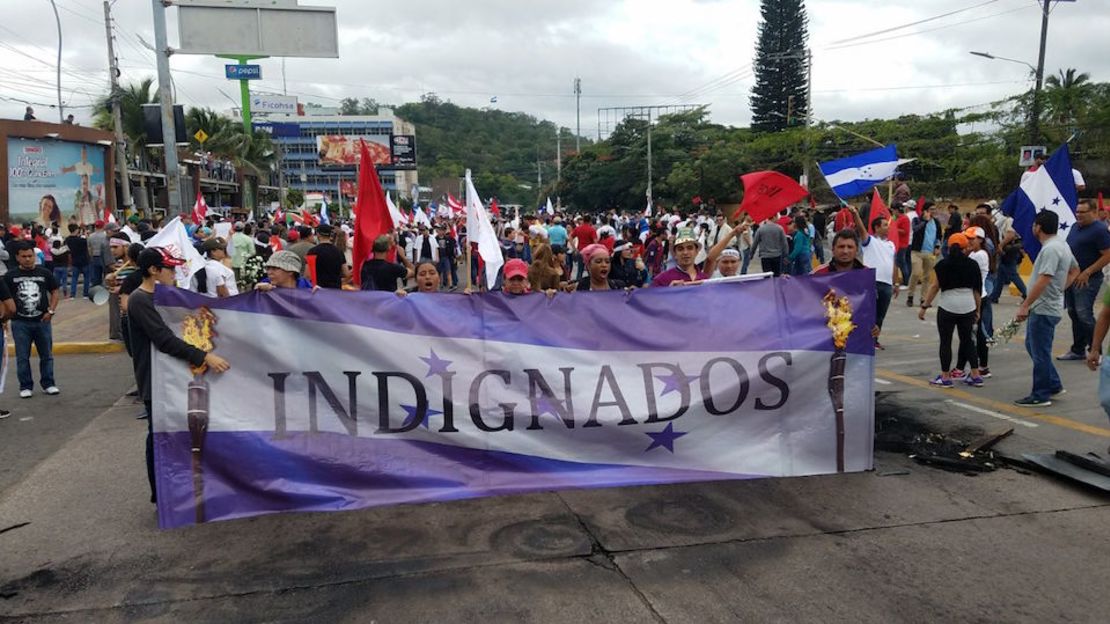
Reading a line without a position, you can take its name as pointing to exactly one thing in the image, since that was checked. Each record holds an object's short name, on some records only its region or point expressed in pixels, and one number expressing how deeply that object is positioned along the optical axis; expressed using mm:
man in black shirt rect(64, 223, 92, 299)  16828
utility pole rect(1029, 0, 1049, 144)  25703
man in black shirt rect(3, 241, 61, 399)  7953
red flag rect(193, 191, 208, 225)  18909
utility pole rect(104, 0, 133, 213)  28719
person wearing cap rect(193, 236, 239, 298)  8602
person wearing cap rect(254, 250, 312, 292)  5344
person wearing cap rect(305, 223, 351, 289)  8625
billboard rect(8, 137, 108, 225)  28094
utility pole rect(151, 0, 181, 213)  14117
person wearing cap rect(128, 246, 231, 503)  4441
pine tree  66375
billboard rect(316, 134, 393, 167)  92438
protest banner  4523
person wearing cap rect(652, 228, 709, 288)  6230
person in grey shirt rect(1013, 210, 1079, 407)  6715
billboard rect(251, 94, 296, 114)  110250
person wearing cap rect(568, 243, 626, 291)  6641
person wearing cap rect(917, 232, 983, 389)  7184
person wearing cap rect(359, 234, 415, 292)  7562
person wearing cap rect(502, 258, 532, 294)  5488
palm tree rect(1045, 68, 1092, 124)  29562
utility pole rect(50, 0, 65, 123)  38262
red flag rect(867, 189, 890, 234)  9247
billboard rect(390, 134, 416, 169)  88188
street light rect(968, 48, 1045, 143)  26562
